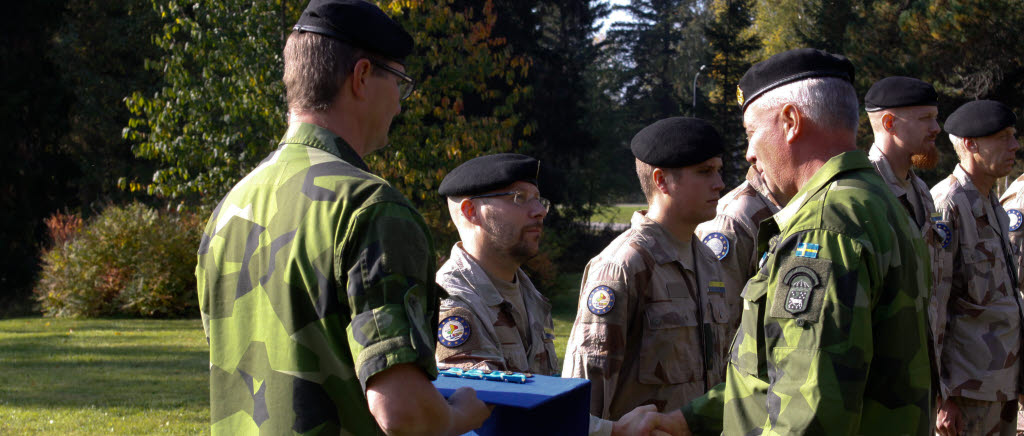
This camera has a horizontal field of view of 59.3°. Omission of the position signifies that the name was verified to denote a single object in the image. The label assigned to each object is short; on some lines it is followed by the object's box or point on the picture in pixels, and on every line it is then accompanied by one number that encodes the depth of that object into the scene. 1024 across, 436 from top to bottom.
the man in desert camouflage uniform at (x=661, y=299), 4.00
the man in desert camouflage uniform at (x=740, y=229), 4.72
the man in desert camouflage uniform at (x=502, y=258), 3.73
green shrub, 16.98
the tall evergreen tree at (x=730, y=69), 32.44
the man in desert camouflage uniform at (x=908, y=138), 5.40
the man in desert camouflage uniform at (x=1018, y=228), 7.30
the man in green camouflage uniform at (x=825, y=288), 2.30
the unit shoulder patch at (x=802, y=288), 2.31
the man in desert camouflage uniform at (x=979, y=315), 5.74
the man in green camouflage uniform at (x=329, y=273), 2.03
